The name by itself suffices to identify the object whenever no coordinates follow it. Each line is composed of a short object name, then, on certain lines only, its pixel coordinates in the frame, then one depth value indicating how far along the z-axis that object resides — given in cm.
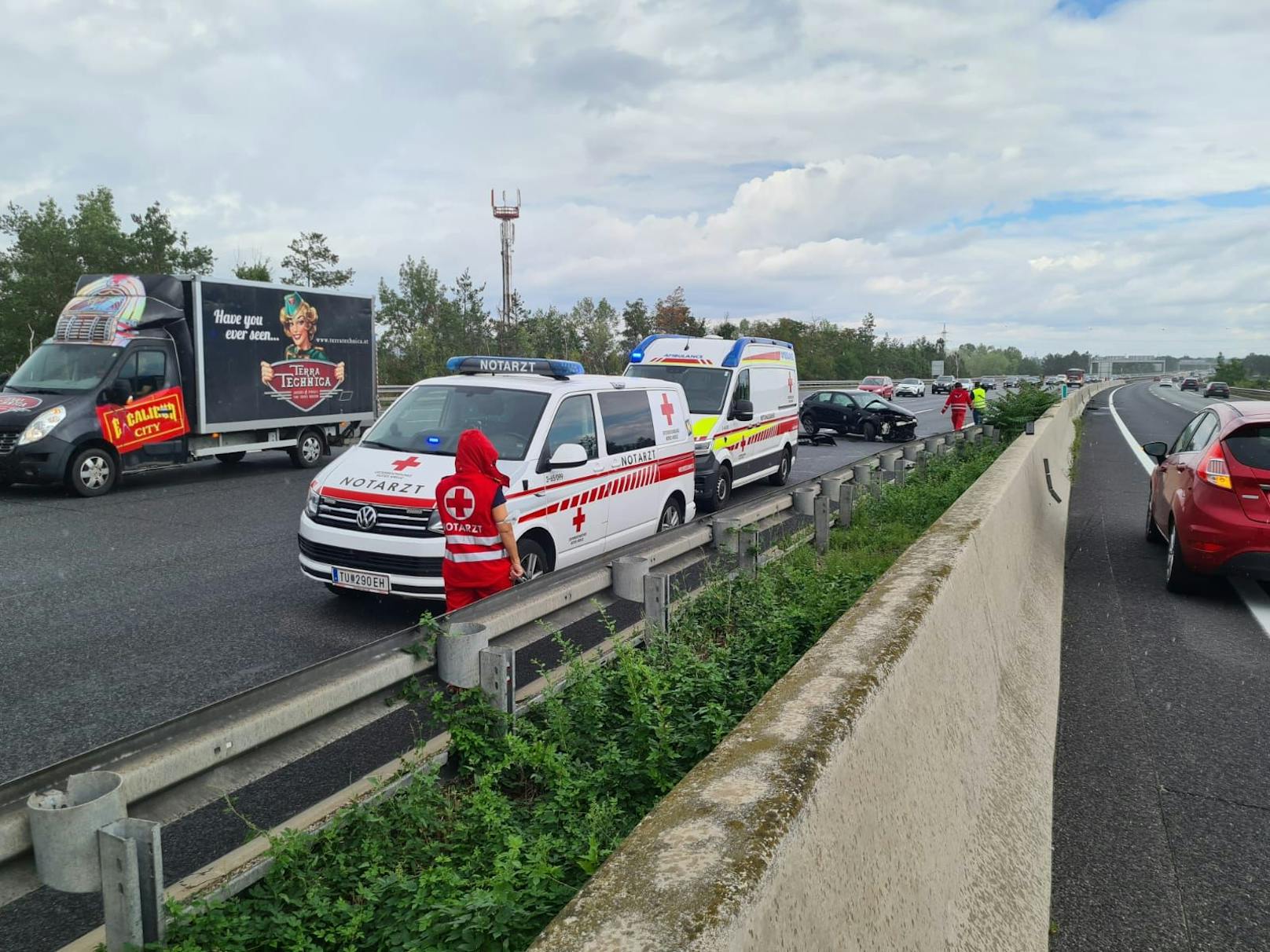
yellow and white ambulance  1330
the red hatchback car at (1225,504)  737
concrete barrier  178
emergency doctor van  712
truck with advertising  1409
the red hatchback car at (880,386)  5369
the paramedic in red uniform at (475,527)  558
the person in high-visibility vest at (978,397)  2940
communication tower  5646
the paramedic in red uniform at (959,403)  2758
